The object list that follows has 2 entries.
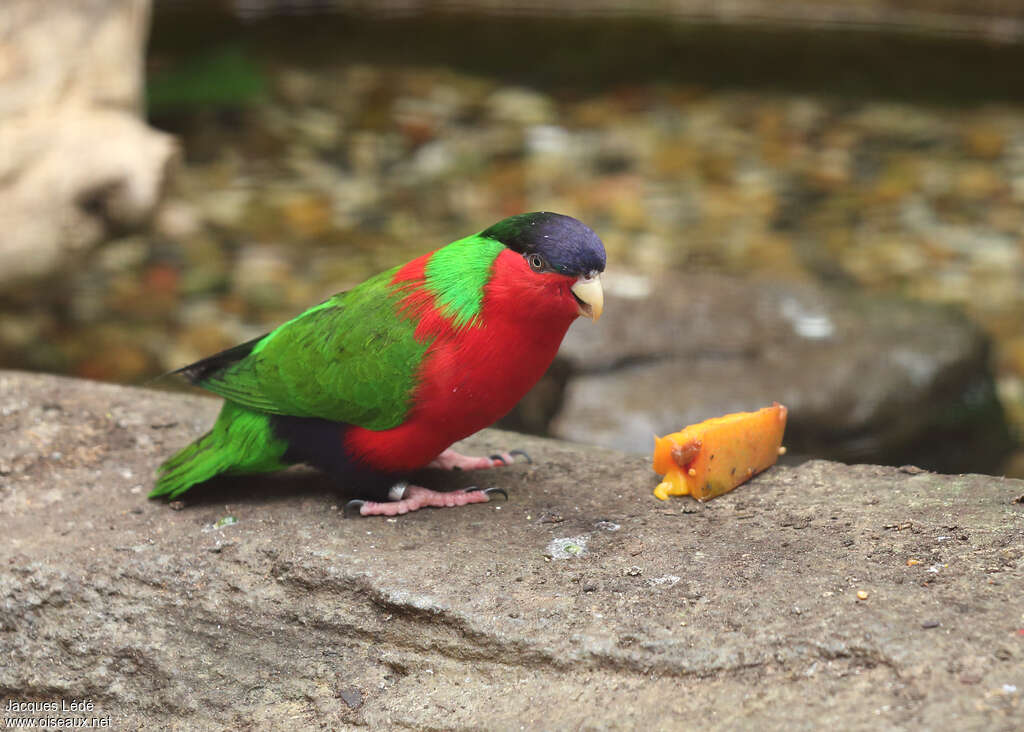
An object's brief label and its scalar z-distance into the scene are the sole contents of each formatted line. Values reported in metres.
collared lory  5.69
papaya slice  6.21
